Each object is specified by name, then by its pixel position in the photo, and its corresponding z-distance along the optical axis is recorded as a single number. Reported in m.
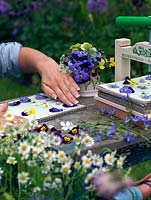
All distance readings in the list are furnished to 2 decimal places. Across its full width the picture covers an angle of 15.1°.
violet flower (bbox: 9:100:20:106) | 1.65
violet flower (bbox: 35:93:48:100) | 1.70
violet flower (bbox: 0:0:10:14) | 4.42
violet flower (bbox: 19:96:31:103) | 1.67
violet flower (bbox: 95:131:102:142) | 1.31
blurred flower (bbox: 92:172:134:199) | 0.90
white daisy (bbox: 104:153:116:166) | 1.12
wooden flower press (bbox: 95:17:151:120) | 1.42
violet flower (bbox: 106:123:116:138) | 1.34
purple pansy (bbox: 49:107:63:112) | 1.56
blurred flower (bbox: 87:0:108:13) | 4.15
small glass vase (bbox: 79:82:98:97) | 1.72
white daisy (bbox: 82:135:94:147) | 1.20
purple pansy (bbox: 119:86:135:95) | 1.47
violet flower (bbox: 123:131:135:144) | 1.33
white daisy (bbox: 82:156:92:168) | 1.10
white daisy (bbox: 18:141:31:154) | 1.11
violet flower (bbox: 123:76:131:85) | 1.58
